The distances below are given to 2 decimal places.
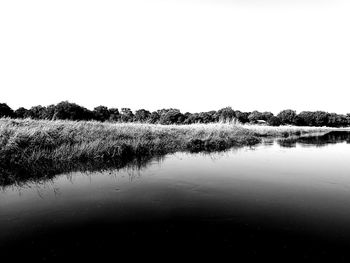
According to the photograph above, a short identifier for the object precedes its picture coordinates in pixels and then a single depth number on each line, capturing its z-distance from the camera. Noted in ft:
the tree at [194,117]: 262.39
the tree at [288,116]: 269.44
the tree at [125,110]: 246.90
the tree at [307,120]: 275.28
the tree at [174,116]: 230.21
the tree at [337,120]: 289.53
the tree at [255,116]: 324.52
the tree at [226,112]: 278.46
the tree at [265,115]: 336.27
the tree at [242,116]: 315.49
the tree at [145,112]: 261.56
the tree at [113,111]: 244.59
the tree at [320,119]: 276.21
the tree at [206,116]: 272.47
